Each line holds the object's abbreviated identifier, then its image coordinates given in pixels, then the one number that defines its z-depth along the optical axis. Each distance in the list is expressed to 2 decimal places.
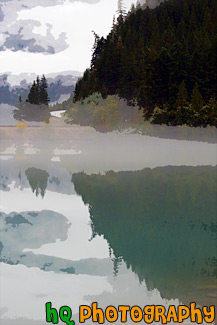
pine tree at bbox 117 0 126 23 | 163.95
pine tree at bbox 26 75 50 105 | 137.50
